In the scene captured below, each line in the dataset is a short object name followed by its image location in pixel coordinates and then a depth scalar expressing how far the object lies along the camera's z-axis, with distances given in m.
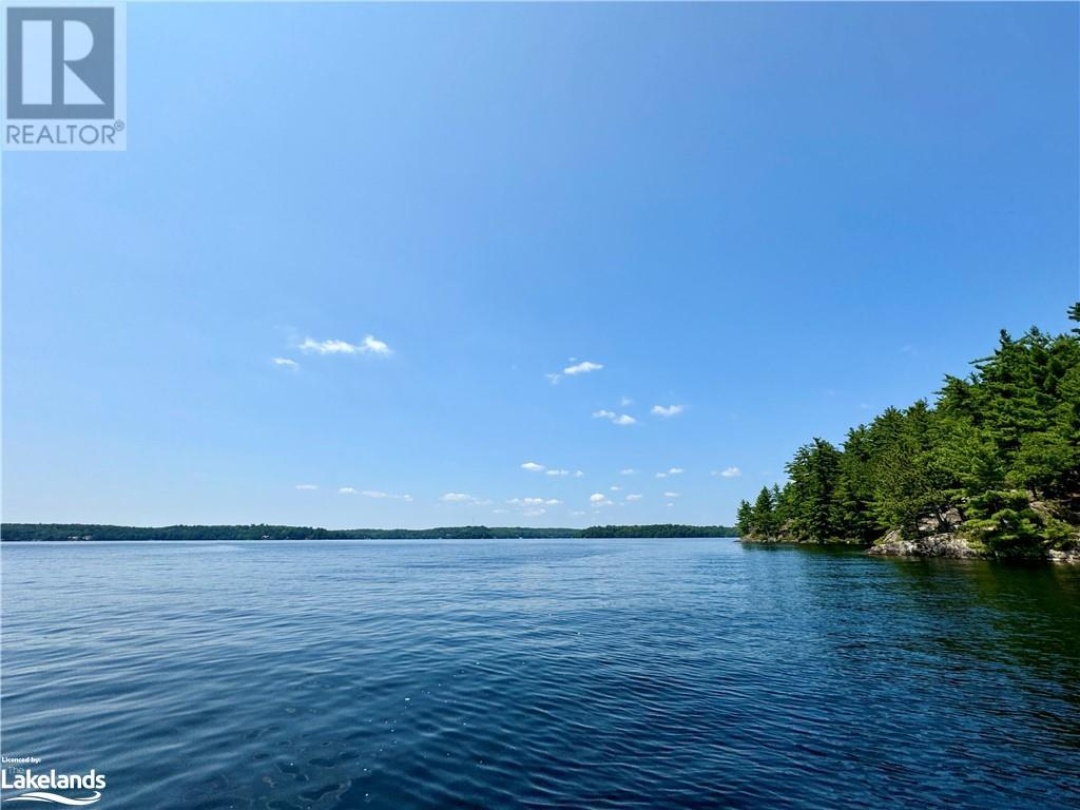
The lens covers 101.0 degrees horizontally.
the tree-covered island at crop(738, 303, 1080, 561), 47.84
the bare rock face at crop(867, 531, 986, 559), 58.91
